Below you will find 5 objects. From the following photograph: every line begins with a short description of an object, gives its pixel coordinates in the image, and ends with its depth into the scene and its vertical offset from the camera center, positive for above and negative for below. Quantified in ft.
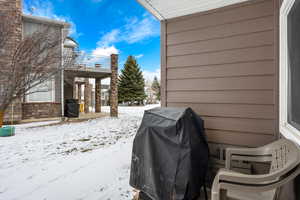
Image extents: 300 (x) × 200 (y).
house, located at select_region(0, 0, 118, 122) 20.80 +4.31
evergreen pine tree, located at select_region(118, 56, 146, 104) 62.13 +6.48
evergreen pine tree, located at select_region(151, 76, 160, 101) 87.25 +7.29
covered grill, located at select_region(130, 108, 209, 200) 4.04 -1.60
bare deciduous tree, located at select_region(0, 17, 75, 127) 15.84 +4.10
